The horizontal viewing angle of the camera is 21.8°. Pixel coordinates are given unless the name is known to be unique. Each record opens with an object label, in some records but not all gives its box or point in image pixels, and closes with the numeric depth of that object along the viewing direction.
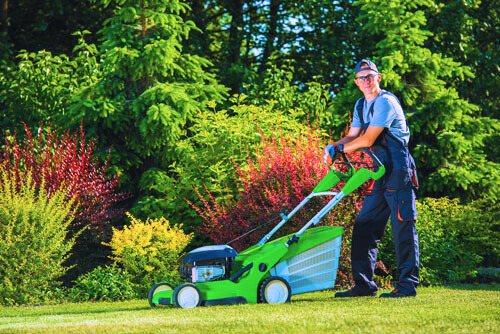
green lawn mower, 11.59
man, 12.02
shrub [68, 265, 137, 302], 15.62
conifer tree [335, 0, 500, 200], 22.75
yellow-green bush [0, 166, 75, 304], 15.34
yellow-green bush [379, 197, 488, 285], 17.78
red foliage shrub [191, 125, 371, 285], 15.98
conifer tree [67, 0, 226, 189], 21.67
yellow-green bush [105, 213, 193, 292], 16.44
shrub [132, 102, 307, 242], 20.08
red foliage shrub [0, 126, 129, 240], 18.92
